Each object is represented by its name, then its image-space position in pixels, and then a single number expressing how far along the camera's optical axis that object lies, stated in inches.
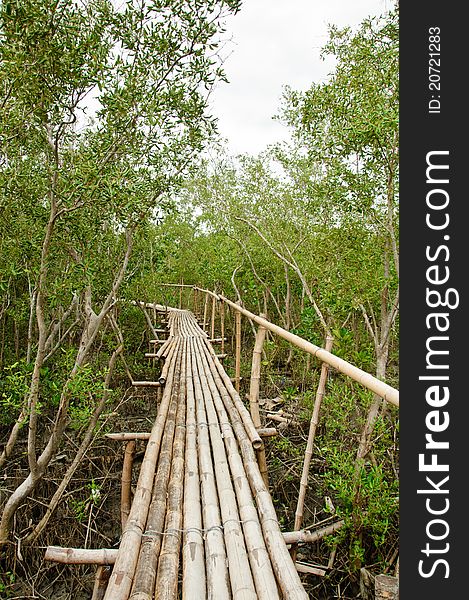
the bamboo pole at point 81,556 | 68.0
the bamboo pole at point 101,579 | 82.1
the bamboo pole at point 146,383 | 175.7
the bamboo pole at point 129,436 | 119.2
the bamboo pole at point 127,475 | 125.4
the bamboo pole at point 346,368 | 59.1
